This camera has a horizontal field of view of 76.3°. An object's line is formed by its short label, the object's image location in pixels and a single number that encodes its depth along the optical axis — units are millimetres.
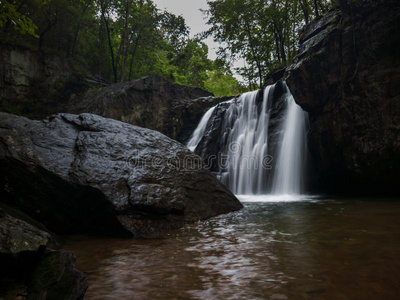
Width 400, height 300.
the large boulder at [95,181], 4023
